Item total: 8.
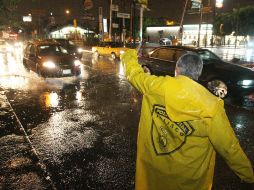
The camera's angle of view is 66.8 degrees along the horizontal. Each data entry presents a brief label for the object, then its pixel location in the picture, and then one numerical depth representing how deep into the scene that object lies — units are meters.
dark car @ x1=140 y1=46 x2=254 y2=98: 6.32
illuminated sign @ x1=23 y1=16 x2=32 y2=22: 62.32
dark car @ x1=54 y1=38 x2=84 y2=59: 14.48
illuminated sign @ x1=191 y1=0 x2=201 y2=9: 21.11
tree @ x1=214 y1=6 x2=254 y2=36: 39.83
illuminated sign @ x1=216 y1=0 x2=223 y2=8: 25.15
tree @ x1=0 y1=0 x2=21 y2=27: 22.74
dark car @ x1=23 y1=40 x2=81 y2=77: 8.69
